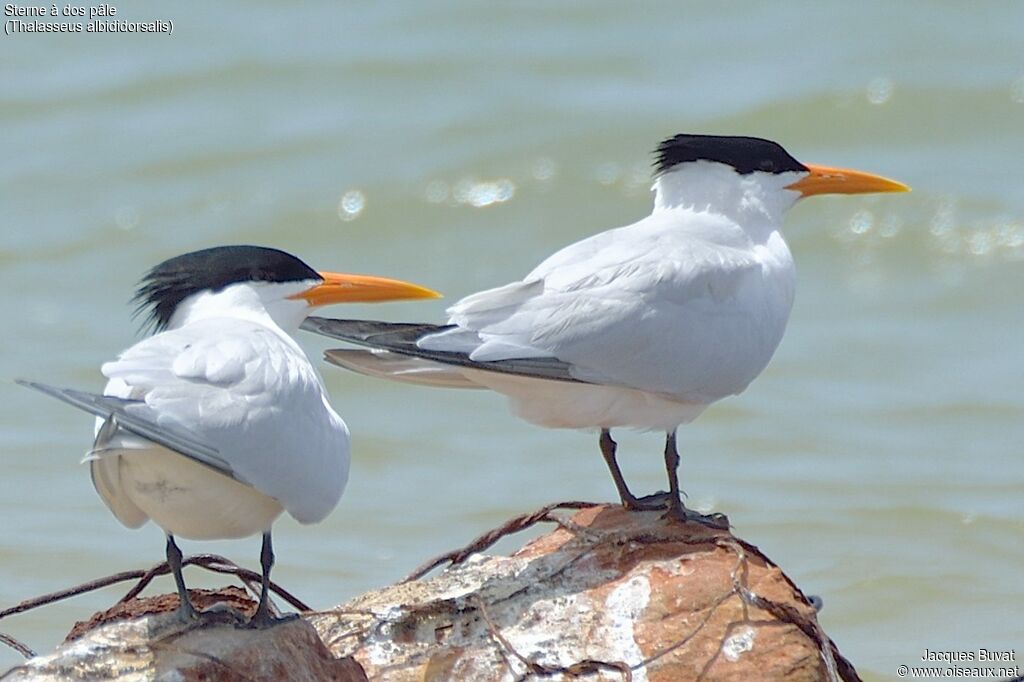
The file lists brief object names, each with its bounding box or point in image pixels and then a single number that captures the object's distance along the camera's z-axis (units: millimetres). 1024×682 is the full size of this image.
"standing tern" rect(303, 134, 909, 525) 9711
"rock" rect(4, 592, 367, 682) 7664
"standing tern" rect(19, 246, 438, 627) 7687
